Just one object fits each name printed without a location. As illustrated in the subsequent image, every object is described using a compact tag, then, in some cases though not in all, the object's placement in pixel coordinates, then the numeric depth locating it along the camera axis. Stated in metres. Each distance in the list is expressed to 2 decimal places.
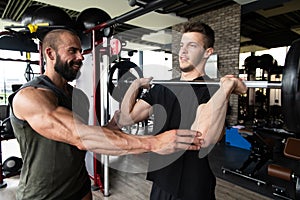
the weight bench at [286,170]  2.35
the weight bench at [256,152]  3.27
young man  1.24
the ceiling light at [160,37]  7.78
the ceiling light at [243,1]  5.02
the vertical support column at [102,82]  2.81
